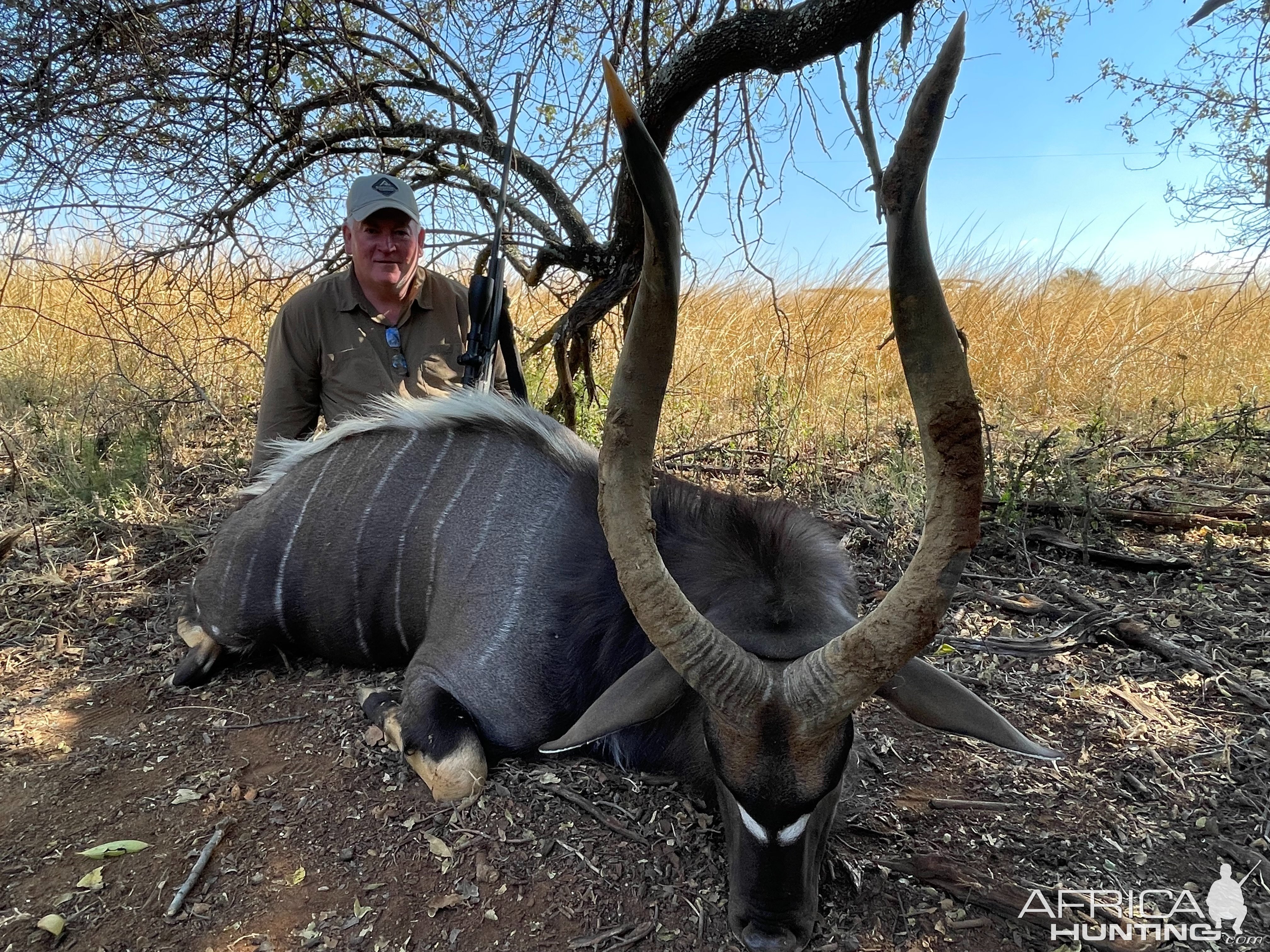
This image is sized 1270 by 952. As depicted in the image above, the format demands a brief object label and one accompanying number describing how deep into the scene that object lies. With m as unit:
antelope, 1.75
